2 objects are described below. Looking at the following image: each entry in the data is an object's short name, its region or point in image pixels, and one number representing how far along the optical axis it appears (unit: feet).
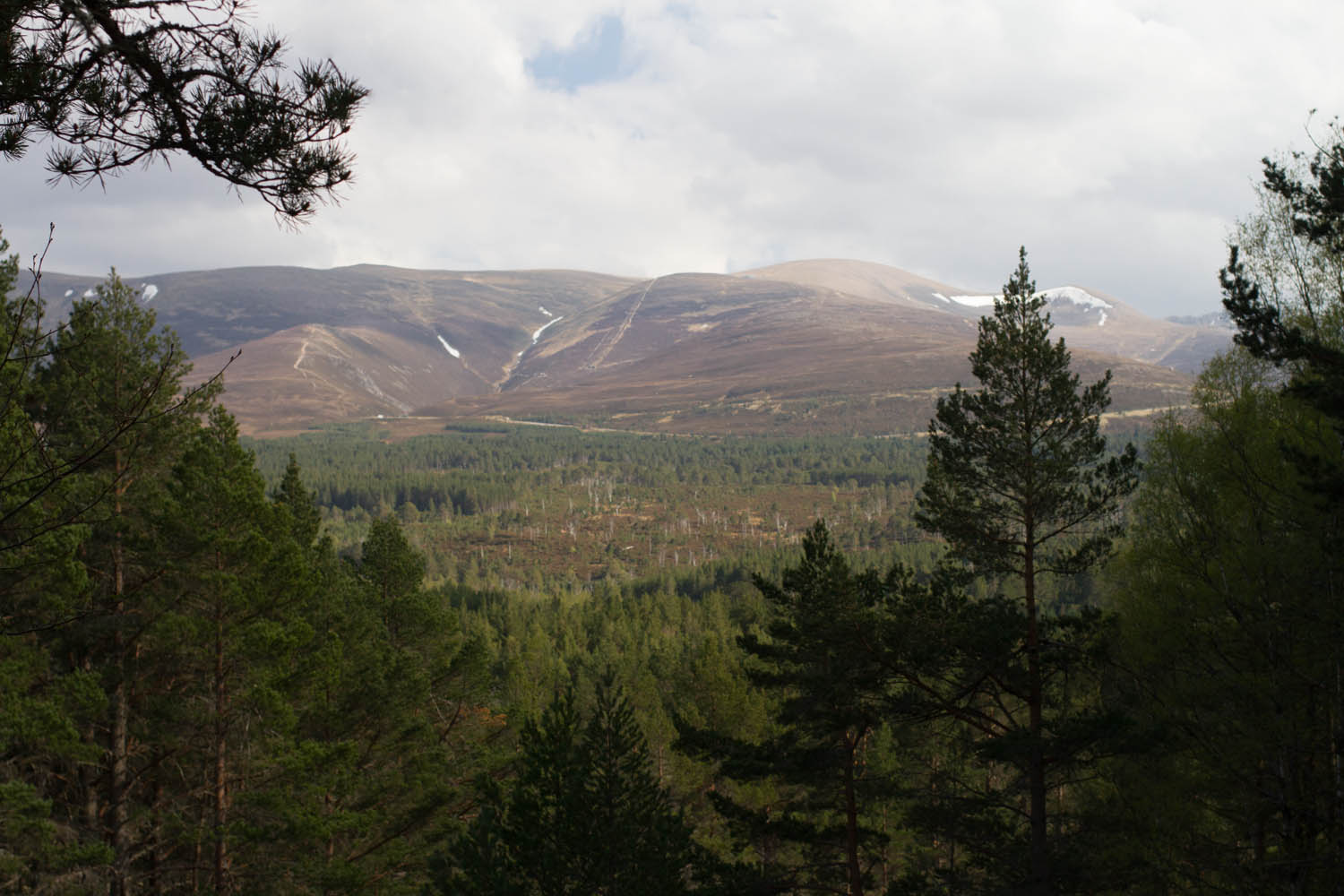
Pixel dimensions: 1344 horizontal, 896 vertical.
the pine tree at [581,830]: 45.09
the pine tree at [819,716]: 46.14
